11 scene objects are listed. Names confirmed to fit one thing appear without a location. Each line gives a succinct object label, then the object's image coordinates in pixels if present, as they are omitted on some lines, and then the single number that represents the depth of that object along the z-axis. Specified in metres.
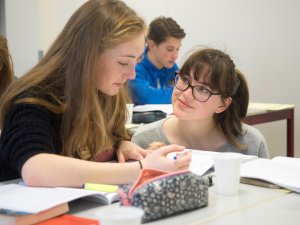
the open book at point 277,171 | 1.22
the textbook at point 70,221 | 0.96
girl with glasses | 1.79
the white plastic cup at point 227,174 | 1.13
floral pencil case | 0.93
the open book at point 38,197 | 0.97
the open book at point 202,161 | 1.36
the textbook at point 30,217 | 0.94
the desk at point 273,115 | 3.05
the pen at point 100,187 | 1.13
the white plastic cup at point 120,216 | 0.72
